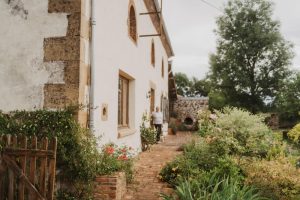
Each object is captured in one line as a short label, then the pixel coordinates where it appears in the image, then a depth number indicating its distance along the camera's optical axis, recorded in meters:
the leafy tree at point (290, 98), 26.89
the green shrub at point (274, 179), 5.79
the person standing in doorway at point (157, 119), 13.45
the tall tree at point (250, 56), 27.09
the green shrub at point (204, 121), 12.42
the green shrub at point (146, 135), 11.13
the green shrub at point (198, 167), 6.36
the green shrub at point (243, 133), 9.05
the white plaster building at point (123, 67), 6.32
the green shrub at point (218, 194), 4.61
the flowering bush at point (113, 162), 5.69
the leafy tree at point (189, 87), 52.38
